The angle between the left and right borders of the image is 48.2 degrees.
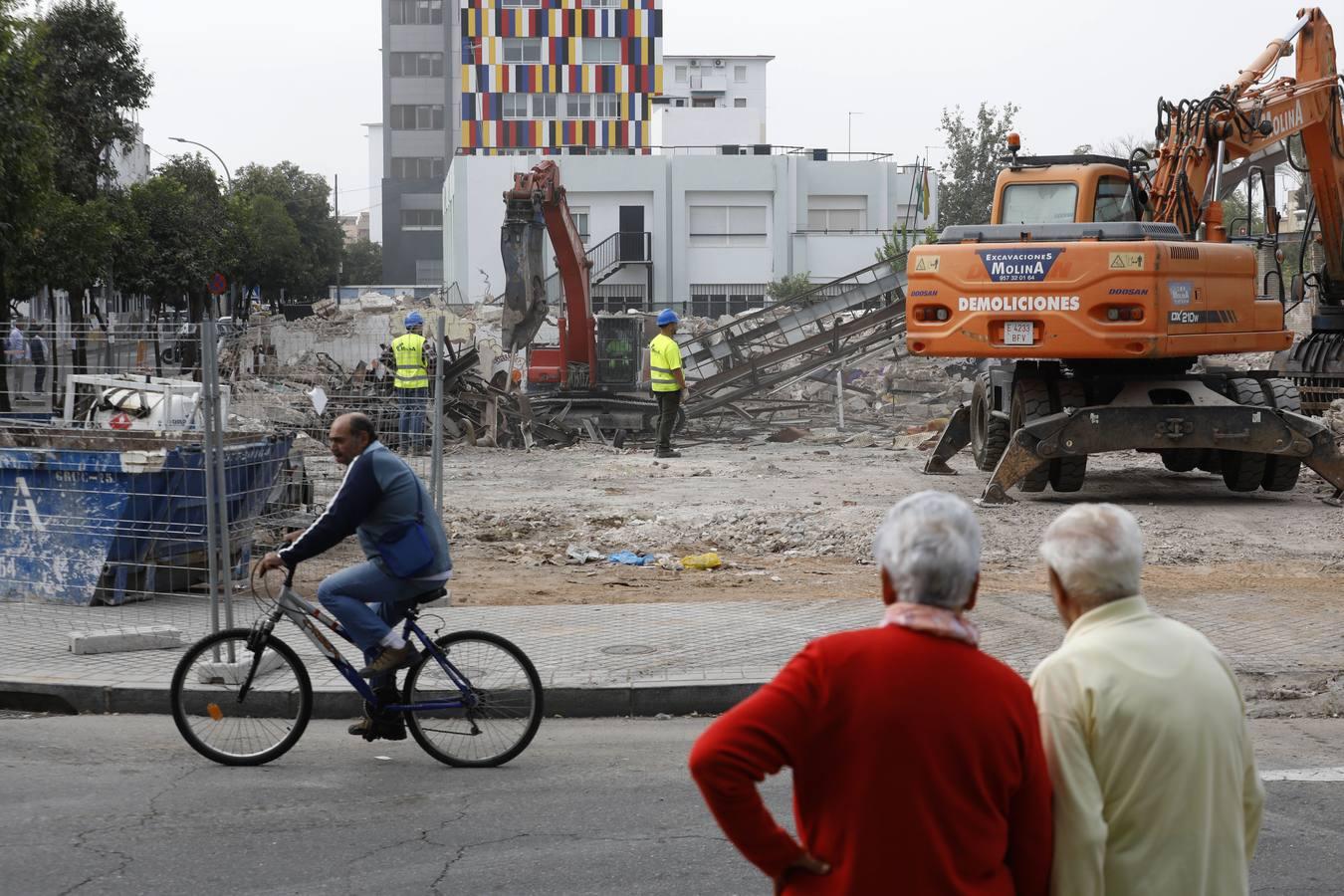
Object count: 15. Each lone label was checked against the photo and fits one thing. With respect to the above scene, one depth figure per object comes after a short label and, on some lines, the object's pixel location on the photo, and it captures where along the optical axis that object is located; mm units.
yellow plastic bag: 12538
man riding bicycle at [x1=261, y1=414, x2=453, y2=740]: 6566
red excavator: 23172
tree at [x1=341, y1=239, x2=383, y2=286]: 110000
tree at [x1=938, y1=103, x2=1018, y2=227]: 52000
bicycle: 6836
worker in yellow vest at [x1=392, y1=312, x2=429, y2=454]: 11975
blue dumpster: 10219
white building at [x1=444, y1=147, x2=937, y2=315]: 64188
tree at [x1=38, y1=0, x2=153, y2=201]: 30438
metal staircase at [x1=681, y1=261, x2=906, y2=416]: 27234
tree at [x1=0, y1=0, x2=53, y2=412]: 19250
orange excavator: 14062
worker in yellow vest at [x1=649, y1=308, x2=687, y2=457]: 20422
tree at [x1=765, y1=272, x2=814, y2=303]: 61031
